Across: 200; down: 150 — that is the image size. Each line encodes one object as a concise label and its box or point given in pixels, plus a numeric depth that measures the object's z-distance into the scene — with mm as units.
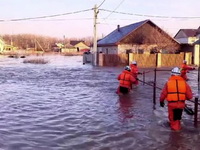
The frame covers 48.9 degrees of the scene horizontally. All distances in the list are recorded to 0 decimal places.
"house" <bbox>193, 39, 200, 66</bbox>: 26232
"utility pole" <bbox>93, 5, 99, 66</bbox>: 24082
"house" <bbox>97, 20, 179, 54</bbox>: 27508
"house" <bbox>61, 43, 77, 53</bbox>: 84181
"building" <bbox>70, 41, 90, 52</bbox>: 90444
